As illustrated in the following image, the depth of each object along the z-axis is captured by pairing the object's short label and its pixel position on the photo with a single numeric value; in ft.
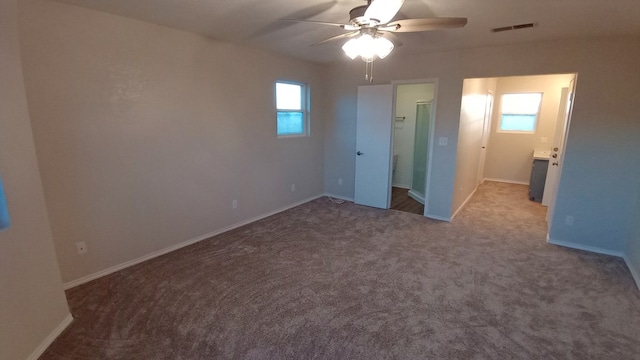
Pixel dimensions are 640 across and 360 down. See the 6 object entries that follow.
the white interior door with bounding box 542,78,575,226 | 13.83
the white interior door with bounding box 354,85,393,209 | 15.34
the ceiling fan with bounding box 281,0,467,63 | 5.84
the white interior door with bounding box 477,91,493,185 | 19.56
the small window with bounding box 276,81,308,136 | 15.02
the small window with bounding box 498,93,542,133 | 20.83
